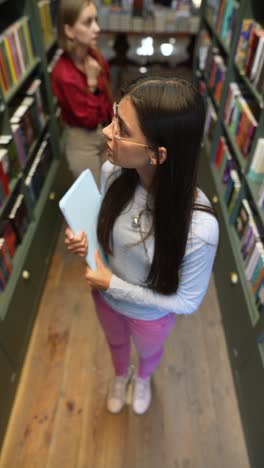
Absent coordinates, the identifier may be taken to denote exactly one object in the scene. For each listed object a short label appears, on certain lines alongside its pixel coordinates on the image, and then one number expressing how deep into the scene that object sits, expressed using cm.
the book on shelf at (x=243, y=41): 180
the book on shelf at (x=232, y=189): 186
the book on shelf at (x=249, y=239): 157
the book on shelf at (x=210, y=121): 243
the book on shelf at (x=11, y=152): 157
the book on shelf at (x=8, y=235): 158
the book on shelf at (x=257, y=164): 156
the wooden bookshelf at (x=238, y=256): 138
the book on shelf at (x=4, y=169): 152
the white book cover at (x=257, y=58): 163
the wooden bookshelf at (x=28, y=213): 151
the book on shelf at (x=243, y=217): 168
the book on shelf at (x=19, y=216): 166
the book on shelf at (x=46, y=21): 221
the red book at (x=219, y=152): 220
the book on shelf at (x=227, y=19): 210
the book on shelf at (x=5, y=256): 151
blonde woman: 167
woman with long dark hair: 68
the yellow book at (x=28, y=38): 189
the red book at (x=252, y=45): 167
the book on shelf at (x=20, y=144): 172
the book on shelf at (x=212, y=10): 253
